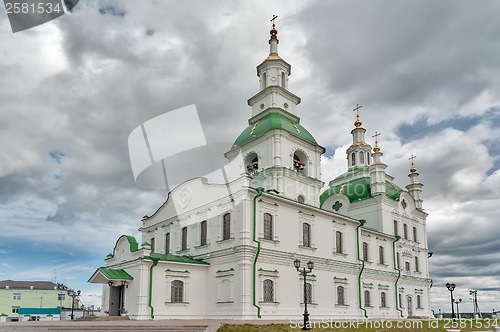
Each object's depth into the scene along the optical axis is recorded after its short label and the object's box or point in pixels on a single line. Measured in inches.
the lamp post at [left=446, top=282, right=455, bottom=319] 1232.3
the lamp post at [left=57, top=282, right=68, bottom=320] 2641.7
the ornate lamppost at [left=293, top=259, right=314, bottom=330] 762.2
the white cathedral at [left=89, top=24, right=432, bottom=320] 970.7
